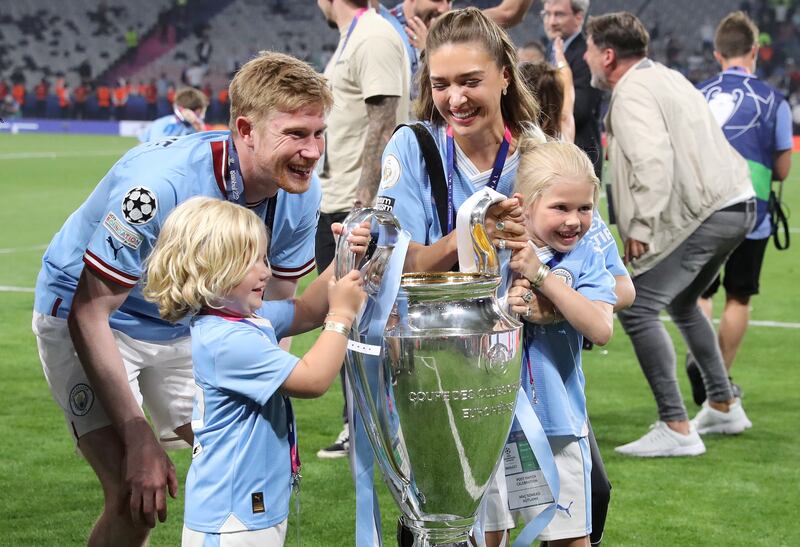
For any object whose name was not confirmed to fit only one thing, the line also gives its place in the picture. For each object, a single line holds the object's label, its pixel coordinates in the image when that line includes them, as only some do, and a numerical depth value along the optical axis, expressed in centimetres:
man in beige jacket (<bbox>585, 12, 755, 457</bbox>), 555
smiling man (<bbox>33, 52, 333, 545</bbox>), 312
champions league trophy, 252
